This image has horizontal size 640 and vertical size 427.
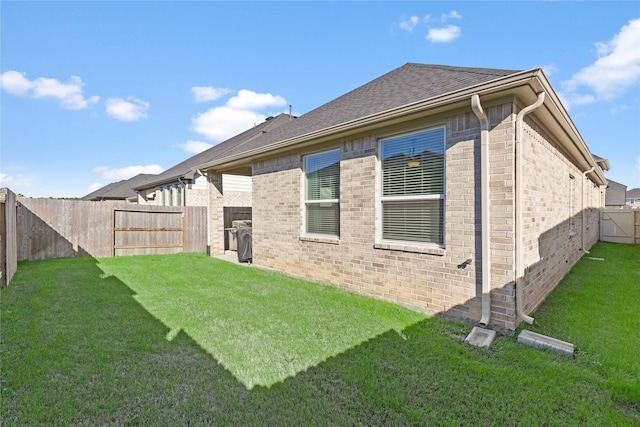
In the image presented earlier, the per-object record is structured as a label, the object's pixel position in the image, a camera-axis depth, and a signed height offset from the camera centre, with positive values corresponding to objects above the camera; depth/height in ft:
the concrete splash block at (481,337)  11.62 -5.07
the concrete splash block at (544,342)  11.00 -5.01
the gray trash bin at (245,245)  30.14 -3.46
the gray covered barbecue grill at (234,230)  38.29 -2.47
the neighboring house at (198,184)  45.83 +4.32
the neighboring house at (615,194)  106.93 +5.18
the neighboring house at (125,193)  80.28 +4.98
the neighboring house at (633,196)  173.42 +6.90
